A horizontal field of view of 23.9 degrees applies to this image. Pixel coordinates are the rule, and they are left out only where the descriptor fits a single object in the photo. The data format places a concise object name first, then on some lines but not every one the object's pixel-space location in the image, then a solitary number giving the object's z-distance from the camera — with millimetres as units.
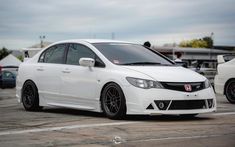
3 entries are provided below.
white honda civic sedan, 9180
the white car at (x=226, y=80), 14922
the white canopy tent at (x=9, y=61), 60966
